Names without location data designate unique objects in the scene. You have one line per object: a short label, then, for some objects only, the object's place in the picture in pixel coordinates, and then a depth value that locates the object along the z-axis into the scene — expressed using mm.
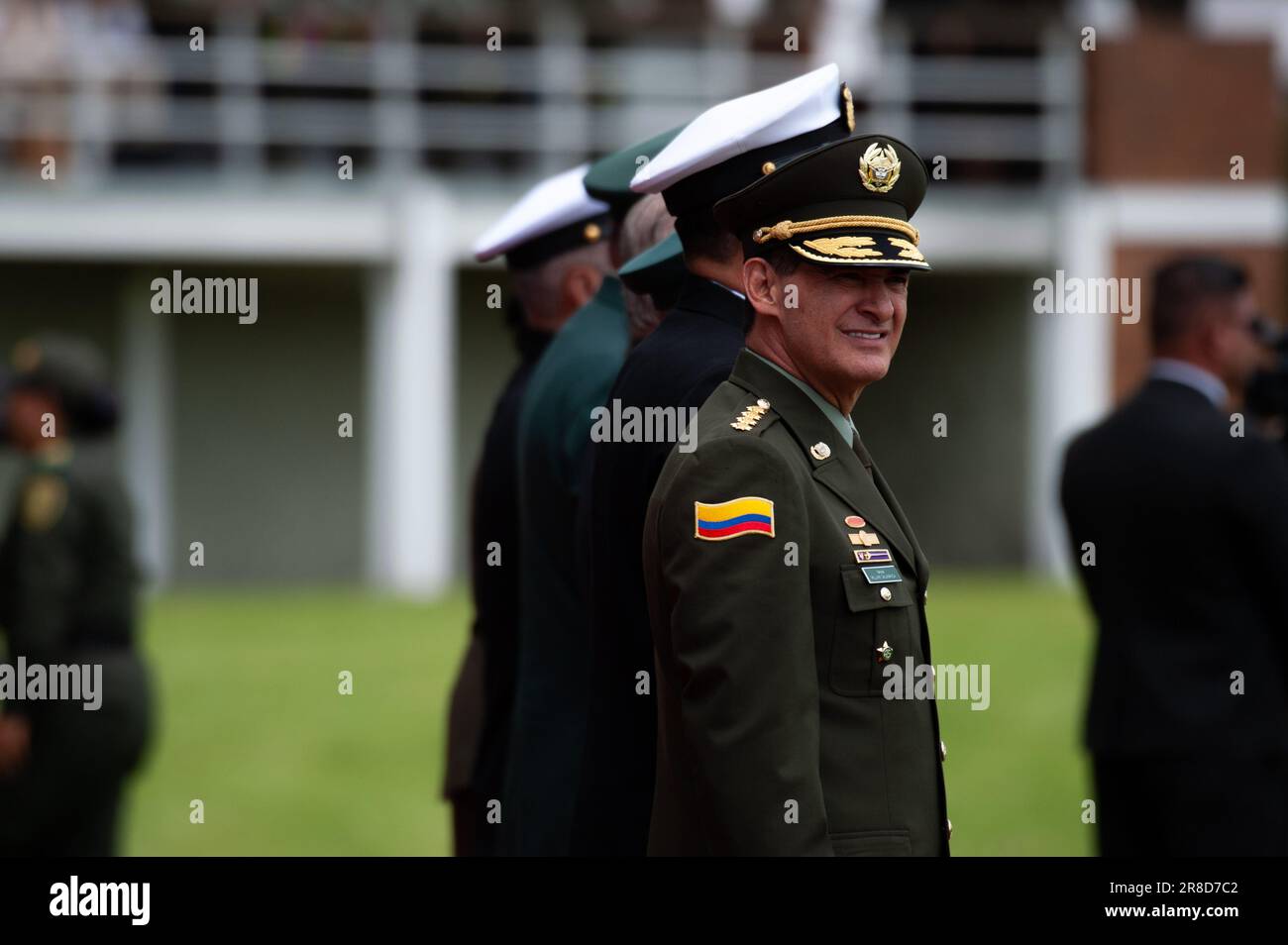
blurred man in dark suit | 4488
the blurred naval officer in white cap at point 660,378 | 3064
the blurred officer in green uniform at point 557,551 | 3805
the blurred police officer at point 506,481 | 4332
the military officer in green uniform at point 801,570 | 2590
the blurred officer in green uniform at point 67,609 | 5348
